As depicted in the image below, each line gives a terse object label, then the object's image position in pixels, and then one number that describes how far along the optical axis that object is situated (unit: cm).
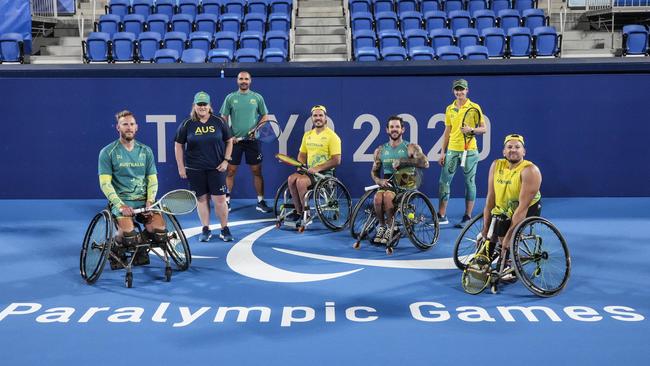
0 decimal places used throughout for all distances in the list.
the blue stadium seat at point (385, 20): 1534
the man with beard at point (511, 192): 615
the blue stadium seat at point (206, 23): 1534
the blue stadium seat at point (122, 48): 1423
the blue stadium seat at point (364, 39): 1445
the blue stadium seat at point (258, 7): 1602
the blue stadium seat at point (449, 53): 1347
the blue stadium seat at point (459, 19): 1529
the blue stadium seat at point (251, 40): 1446
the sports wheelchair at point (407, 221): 785
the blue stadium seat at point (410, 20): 1536
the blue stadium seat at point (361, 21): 1523
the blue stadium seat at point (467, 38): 1432
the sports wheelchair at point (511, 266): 614
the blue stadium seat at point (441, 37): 1430
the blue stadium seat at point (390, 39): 1446
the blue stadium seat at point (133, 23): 1535
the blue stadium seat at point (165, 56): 1357
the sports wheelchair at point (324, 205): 884
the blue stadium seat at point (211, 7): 1628
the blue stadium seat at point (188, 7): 1627
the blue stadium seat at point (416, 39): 1430
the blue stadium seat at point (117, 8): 1619
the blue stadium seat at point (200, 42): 1440
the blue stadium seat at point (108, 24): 1526
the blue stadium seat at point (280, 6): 1605
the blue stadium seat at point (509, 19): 1521
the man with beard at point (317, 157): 907
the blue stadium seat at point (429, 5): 1608
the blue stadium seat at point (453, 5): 1608
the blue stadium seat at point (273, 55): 1373
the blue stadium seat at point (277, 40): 1447
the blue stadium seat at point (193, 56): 1361
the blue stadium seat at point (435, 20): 1535
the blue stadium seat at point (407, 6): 1616
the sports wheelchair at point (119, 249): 655
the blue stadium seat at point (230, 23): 1532
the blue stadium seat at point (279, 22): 1530
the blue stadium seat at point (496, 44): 1422
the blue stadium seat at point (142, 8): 1623
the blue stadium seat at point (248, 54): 1354
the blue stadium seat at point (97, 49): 1423
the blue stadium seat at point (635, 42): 1427
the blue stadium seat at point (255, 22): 1531
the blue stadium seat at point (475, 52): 1352
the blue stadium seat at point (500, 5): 1609
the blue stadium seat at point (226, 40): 1444
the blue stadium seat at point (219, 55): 1358
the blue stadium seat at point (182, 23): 1538
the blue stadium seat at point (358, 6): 1603
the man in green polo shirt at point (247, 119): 1025
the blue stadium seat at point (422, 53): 1358
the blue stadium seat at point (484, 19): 1523
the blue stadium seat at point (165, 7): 1633
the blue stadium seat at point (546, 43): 1414
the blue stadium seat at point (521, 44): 1412
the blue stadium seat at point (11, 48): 1398
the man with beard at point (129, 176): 683
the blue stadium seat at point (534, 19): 1517
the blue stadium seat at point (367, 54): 1366
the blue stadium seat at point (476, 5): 1602
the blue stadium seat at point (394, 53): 1360
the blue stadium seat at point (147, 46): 1427
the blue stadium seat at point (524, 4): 1605
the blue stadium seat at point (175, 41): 1441
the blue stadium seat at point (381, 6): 1616
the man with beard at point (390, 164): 812
